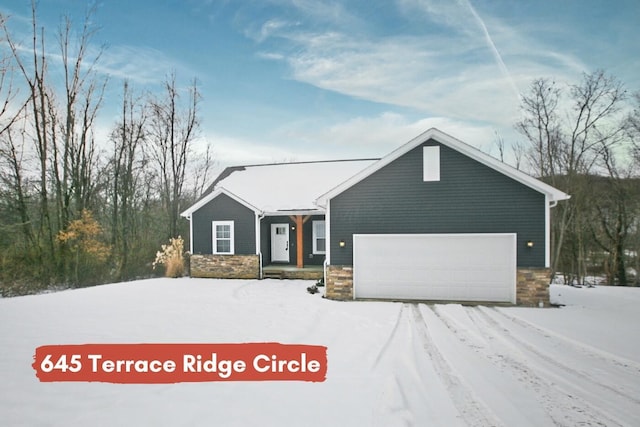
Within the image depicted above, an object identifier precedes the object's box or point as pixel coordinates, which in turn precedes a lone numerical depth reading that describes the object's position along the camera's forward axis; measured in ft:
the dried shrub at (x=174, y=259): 46.78
